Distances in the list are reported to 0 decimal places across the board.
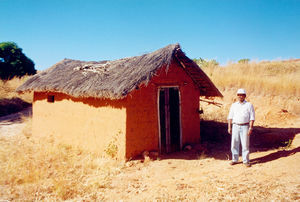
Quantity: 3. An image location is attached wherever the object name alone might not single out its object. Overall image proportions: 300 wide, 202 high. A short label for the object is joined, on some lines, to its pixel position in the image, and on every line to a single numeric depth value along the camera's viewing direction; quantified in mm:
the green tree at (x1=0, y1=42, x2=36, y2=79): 23672
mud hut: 6641
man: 5484
